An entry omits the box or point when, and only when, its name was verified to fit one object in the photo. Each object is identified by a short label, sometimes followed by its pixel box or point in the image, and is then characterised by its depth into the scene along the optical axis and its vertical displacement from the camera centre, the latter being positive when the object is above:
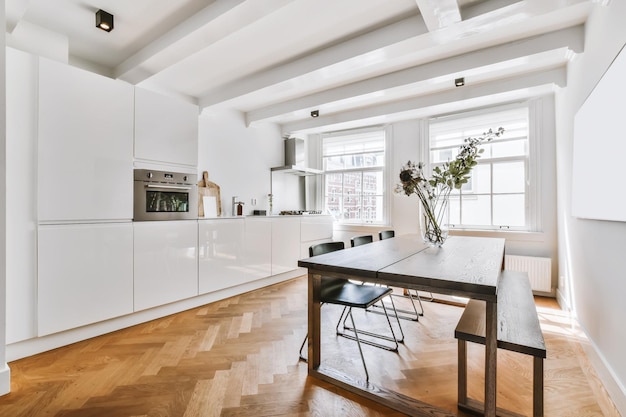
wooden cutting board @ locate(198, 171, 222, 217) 4.11 +0.25
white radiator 3.87 -0.75
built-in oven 3.07 +0.16
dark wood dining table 1.43 -0.36
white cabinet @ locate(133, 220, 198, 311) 3.00 -0.55
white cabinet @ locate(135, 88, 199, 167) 3.08 +0.88
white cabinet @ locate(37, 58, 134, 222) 2.44 +0.56
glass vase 2.77 -0.21
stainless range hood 5.56 +1.01
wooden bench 1.43 -0.63
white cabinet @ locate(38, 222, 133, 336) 2.42 -0.56
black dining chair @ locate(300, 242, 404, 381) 2.19 -0.66
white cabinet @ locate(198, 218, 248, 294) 3.59 -0.55
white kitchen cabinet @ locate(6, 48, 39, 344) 2.27 +0.11
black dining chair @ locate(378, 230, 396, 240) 3.84 -0.32
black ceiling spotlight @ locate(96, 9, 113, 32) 2.51 +1.60
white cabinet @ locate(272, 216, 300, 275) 4.61 -0.53
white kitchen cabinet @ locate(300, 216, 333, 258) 5.13 -0.37
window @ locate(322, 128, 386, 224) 5.51 +0.66
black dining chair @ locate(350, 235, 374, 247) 3.18 -0.33
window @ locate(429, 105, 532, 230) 4.23 +0.61
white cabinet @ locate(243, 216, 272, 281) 4.15 -0.54
